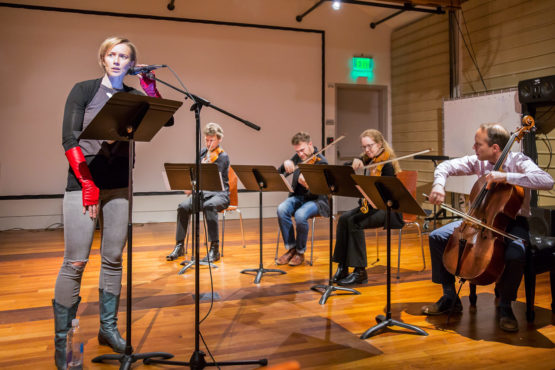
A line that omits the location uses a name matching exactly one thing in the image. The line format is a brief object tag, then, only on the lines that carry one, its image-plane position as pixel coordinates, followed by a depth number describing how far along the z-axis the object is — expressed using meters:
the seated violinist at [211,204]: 4.48
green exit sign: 7.78
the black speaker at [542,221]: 3.78
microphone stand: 2.09
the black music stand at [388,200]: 2.49
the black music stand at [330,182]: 3.02
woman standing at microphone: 2.14
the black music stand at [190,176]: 3.50
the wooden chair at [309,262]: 4.36
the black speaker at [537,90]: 4.51
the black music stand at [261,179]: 3.61
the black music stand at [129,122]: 1.92
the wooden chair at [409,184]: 3.91
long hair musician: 3.63
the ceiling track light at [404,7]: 6.52
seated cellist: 2.67
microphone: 2.12
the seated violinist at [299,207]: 4.28
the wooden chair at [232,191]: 4.87
